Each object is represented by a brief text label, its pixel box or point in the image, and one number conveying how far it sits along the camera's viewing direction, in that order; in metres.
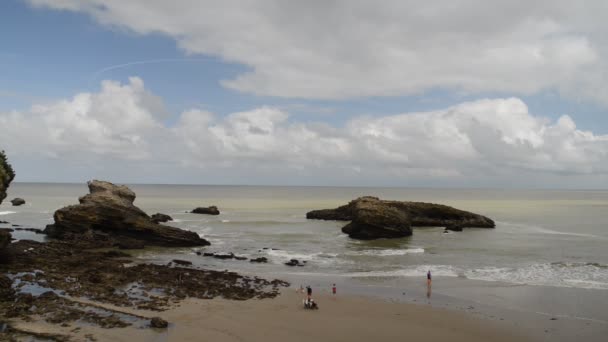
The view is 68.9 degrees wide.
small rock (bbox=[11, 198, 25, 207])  98.01
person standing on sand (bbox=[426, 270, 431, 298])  25.72
